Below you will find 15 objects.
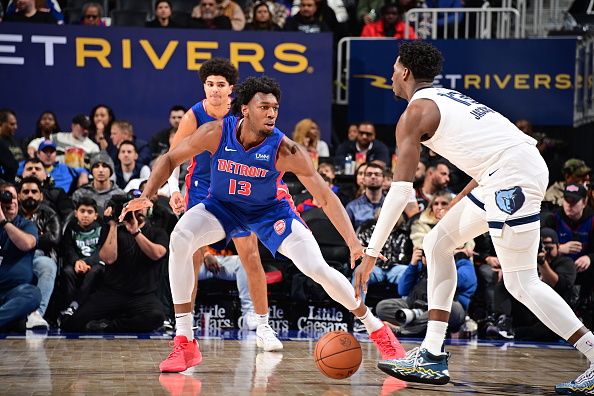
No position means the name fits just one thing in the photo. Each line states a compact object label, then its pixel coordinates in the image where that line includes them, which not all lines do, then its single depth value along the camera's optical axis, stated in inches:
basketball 336.9
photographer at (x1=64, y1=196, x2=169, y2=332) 542.8
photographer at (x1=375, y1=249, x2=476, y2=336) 544.8
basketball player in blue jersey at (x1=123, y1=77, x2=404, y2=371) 367.2
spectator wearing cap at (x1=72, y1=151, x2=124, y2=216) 608.2
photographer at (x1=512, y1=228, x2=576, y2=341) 545.9
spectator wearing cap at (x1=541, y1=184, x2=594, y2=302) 583.1
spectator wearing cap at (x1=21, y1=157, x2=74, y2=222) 612.4
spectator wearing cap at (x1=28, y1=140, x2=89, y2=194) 651.2
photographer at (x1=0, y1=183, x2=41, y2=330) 528.9
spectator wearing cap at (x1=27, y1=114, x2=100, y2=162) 692.6
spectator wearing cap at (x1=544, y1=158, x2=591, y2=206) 654.3
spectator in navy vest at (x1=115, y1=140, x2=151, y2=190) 663.2
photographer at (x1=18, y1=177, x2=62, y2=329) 572.6
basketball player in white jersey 316.7
